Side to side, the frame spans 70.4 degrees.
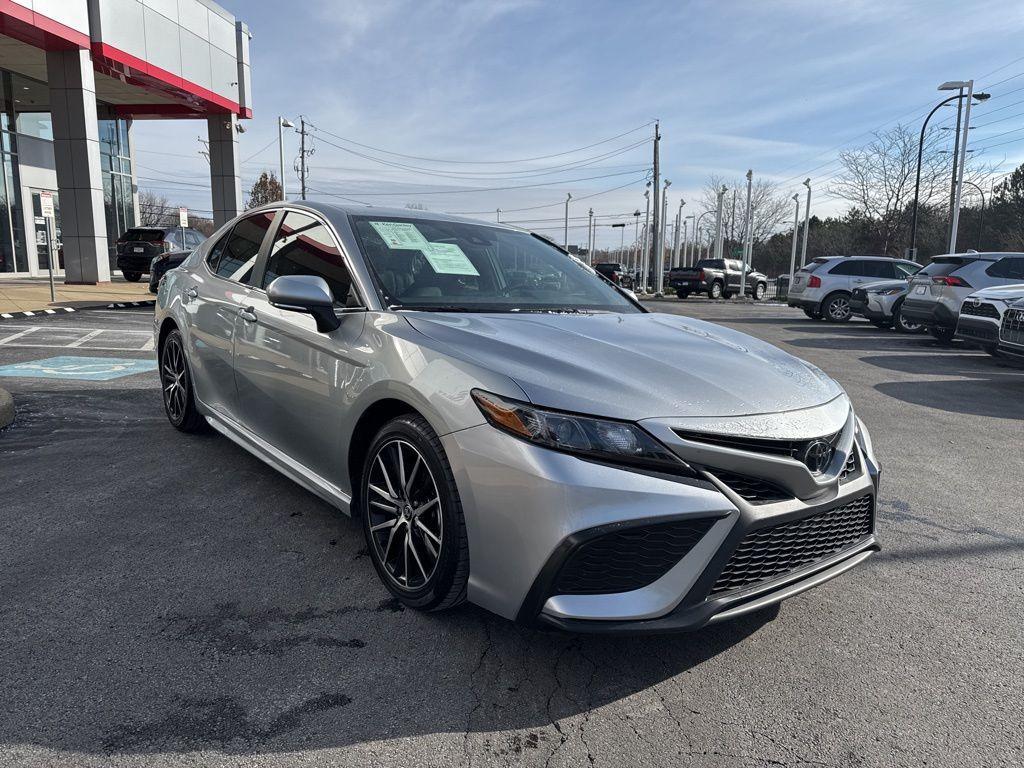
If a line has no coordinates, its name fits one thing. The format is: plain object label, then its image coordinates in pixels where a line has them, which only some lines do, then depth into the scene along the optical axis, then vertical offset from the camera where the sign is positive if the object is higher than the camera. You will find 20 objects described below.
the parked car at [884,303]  16.39 -0.73
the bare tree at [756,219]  70.69 +4.90
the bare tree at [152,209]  64.14 +5.10
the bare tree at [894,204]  44.06 +4.13
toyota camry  2.16 -0.57
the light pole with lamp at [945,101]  28.23 +6.80
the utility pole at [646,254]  45.61 +0.83
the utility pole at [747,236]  34.83 +1.70
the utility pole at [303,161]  62.97 +8.74
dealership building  17.73 +4.98
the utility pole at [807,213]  49.38 +3.89
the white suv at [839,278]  18.45 -0.23
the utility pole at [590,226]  71.69 +4.05
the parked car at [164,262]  16.30 -0.05
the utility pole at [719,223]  48.84 +2.97
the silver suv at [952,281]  11.95 -0.16
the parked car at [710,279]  32.97 -0.51
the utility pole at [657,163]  37.03 +5.38
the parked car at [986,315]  8.62 -0.52
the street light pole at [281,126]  36.38 +6.80
